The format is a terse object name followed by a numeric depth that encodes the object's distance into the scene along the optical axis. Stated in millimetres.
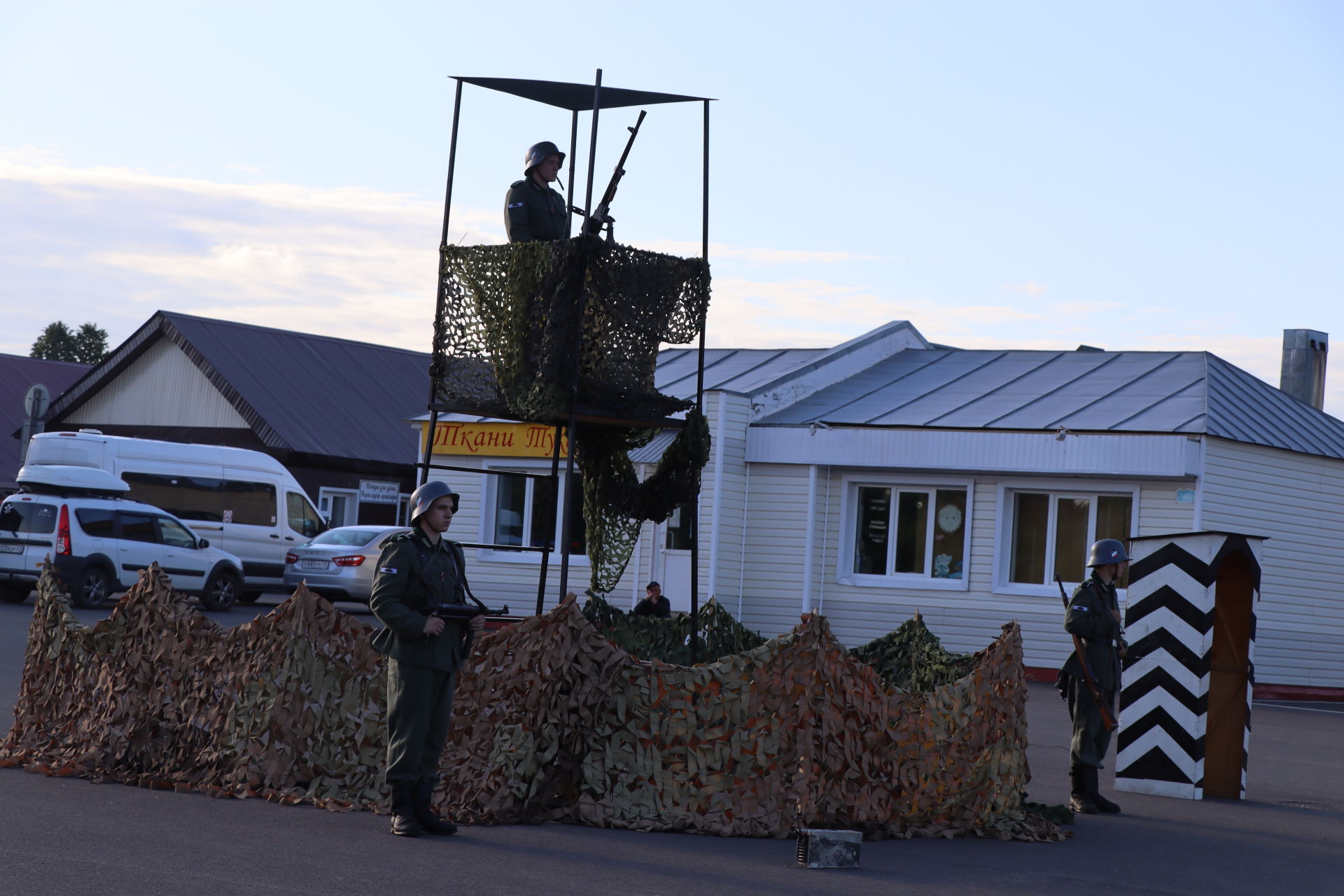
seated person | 18750
